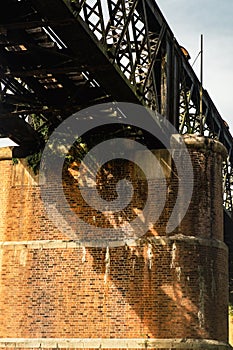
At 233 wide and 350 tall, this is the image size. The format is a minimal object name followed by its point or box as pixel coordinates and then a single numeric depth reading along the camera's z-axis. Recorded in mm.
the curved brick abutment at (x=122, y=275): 15508
